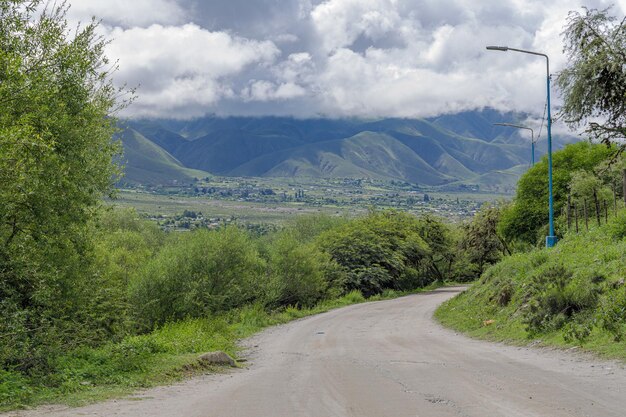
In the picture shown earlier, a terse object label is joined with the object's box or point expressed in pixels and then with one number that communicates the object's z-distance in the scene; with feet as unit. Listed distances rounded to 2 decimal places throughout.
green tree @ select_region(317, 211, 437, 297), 194.59
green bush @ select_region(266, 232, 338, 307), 154.71
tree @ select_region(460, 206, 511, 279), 205.77
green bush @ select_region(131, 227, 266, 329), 114.32
